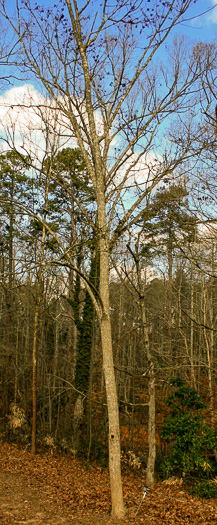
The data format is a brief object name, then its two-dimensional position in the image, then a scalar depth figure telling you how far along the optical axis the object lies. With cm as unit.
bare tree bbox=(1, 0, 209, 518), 662
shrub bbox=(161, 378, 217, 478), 979
